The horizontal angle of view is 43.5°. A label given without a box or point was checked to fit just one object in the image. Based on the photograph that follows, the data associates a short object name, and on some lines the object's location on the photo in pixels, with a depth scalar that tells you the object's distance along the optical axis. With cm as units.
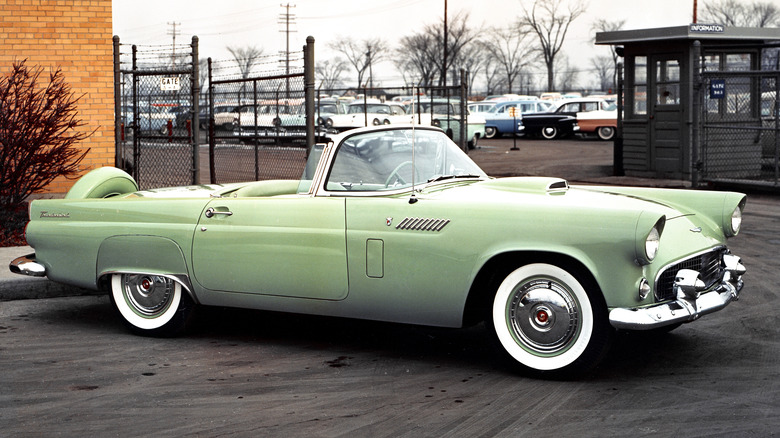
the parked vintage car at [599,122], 3486
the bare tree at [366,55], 8988
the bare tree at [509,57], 9325
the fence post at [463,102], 1491
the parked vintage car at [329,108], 3358
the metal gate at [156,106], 1362
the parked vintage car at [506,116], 3891
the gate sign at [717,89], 1599
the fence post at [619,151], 1841
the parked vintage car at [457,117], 2989
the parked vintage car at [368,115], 3209
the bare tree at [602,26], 9129
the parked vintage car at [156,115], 1542
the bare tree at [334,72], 8860
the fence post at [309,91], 1148
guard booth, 1619
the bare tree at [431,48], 8375
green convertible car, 502
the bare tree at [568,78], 10382
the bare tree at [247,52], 8587
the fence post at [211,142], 1470
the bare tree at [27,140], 1088
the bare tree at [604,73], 10588
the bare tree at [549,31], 9181
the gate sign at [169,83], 1416
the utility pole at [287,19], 8700
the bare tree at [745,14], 8738
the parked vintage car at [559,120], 3659
